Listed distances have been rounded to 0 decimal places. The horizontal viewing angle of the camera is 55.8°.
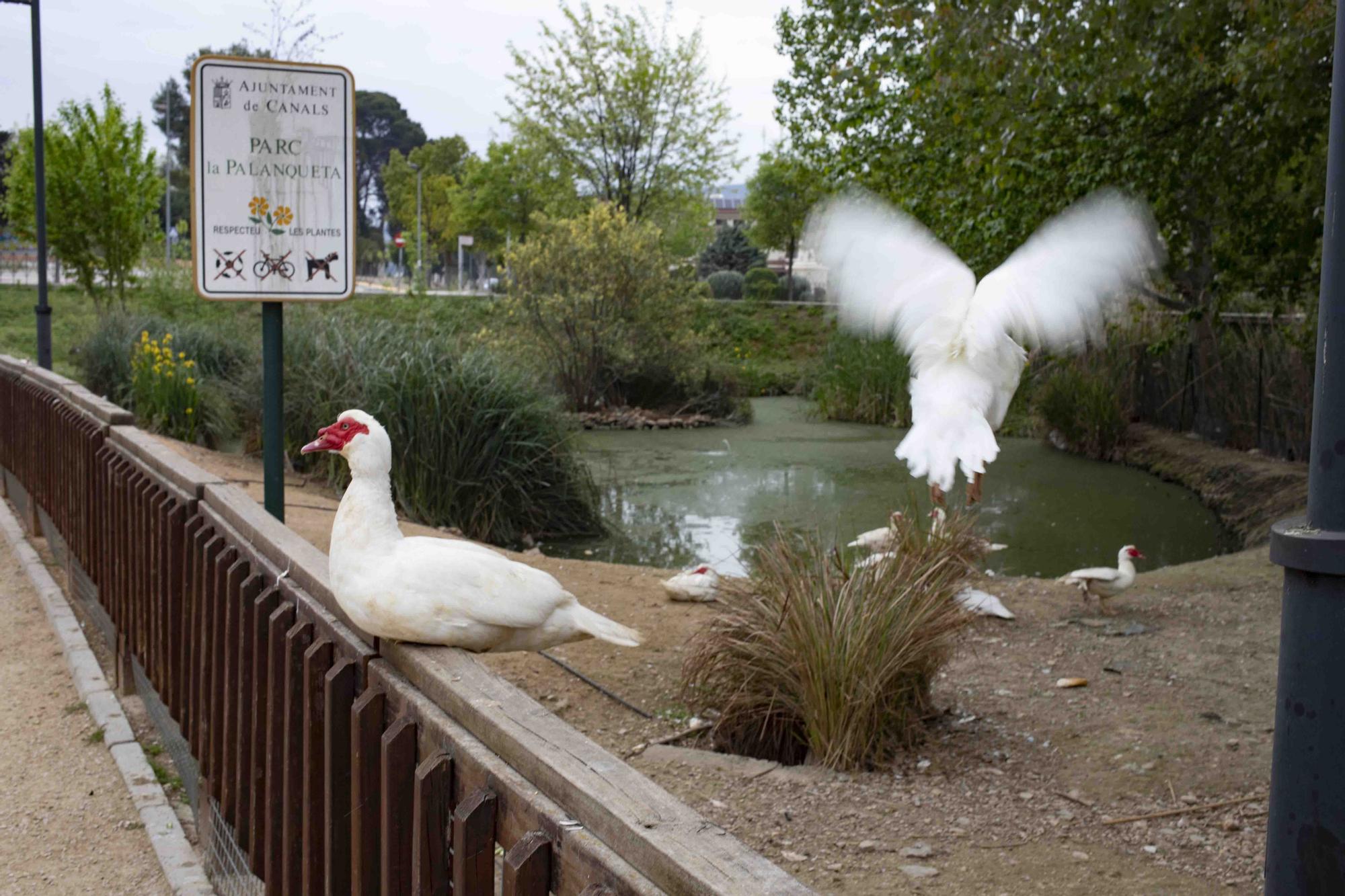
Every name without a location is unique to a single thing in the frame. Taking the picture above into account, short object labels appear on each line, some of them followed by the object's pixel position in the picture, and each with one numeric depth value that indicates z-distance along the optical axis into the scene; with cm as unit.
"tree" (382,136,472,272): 6575
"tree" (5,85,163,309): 2303
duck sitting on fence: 253
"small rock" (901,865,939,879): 360
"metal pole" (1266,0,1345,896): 156
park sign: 428
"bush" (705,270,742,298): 4522
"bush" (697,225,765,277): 5797
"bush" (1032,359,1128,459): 1662
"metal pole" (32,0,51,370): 1242
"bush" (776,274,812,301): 4288
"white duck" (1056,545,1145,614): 688
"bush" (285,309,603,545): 1034
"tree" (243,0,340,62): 1648
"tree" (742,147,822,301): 4250
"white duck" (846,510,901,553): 625
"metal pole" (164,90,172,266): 3266
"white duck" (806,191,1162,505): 539
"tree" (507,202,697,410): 2078
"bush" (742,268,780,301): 3519
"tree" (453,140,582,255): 3944
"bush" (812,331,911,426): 2044
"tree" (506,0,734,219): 3666
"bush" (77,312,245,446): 1309
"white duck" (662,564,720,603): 692
